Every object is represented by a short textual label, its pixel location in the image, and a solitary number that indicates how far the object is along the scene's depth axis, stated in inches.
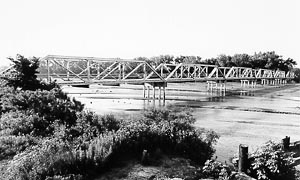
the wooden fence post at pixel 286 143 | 427.0
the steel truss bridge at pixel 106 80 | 1310.3
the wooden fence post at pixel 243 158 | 381.1
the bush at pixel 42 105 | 524.0
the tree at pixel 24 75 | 747.4
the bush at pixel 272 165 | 366.9
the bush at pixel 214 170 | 337.0
